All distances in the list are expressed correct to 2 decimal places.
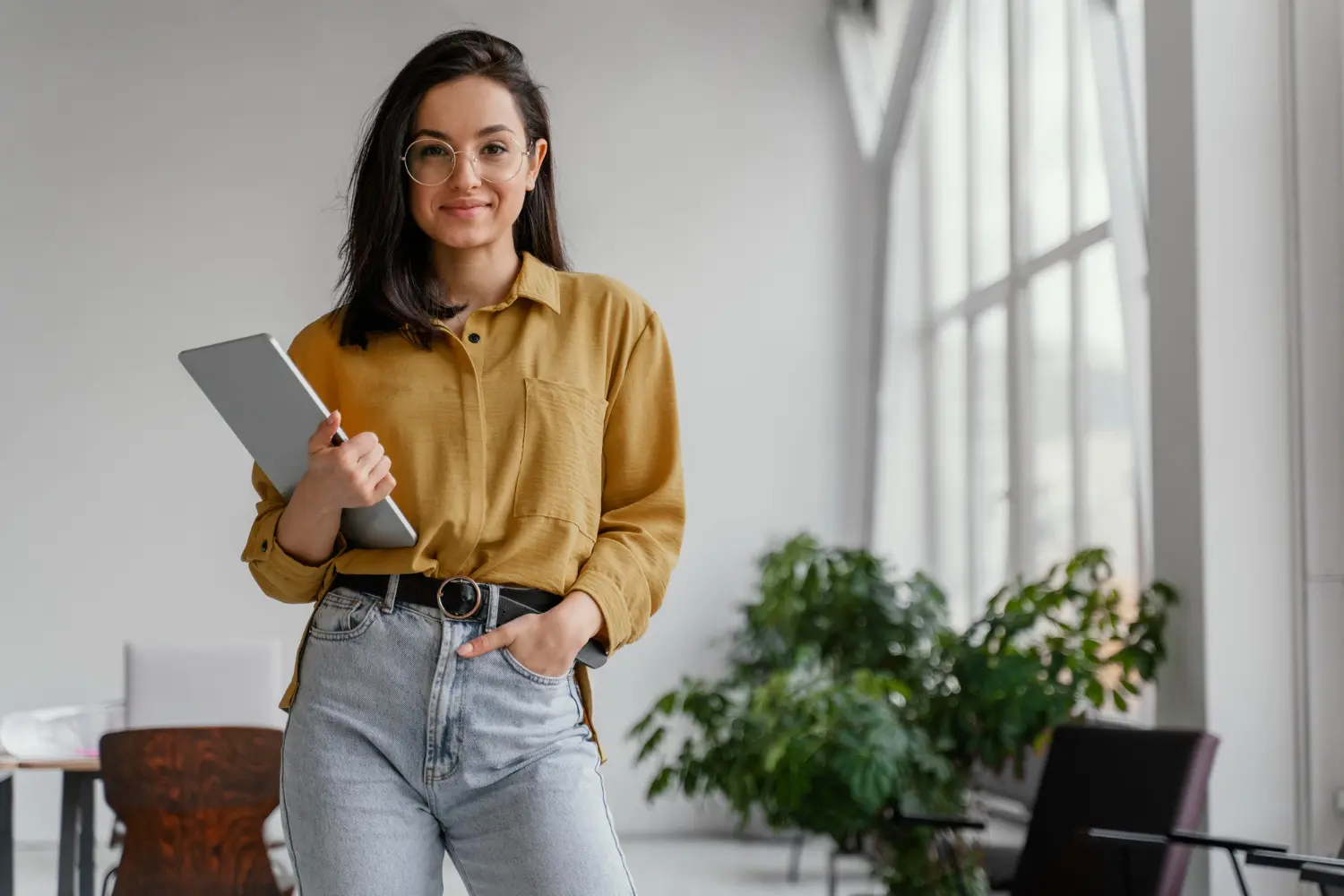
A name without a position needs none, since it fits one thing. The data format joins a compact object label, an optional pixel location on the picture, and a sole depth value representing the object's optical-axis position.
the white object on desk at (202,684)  4.29
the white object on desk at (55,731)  3.82
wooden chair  2.71
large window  4.64
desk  3.50
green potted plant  3.45
